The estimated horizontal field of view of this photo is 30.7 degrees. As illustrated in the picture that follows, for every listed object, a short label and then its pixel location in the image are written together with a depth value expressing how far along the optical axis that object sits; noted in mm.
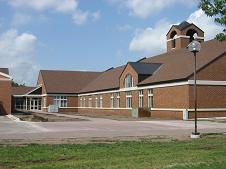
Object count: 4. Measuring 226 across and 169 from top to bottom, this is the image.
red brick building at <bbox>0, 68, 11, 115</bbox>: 48297
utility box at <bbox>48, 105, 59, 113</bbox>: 66375
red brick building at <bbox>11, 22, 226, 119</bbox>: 36781
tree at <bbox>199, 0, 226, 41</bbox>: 15141
